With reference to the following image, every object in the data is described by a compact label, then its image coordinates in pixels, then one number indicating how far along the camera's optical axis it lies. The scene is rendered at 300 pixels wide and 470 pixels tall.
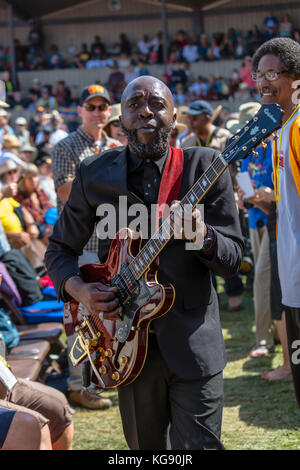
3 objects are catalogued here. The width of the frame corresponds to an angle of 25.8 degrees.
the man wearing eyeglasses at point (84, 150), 4.75
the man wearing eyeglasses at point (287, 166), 2.94
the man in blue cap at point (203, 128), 7.01
